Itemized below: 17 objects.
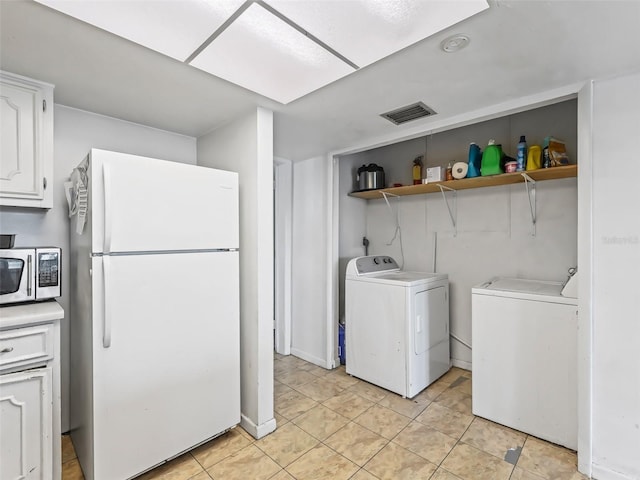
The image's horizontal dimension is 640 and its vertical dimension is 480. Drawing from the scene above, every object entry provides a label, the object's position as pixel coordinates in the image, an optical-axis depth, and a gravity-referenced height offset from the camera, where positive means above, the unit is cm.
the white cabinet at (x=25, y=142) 165 +53
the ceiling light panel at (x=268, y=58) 134 +88
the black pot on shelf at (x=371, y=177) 327 +64
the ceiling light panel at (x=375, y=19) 120 +88
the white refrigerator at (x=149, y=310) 154 -38
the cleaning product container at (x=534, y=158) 231 +57
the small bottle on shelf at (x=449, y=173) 275 +56
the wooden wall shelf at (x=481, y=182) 226 +46
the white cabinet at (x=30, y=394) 139 -70
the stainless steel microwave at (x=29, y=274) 159 -17
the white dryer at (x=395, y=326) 255 -75
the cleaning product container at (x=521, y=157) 235 +59
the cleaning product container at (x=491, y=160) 246 +60
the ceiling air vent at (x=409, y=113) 211 +87
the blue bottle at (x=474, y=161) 260 +63
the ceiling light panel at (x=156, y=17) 119 +88
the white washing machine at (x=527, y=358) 194 -80
